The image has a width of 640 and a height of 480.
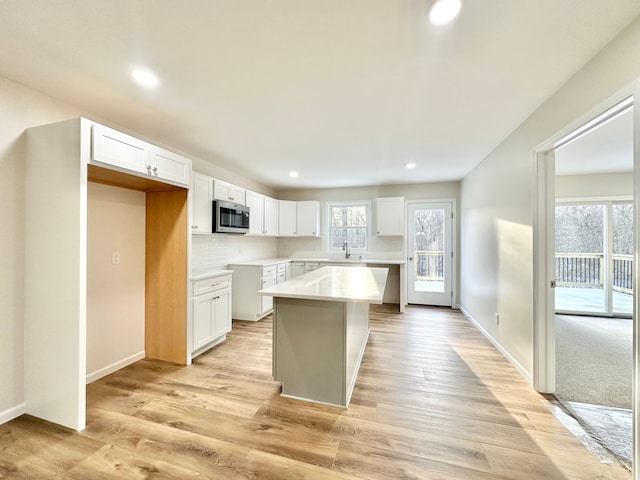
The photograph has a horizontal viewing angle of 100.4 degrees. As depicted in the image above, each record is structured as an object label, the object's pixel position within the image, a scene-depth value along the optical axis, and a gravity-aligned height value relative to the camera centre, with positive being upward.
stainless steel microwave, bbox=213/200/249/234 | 3.66 +0.32
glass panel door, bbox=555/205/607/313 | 4.84 -0.34
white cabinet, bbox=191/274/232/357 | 2.99 -0.88
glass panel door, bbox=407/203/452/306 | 5.34 -0.27
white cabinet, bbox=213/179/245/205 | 3.73 +0.71
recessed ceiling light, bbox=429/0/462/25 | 1.29 +1.15
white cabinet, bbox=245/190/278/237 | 4.64 +0.48
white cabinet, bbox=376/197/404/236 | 5.32 +0.48
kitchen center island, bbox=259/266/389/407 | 2.12 -0.84
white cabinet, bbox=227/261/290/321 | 4.36 -0.81
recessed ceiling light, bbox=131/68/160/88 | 1.86 +1.16
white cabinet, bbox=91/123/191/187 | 1.99 +0.71
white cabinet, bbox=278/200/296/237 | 5.72 +0.46
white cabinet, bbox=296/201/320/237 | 5.80 +0.45
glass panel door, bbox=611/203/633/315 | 4.68 -0.31
